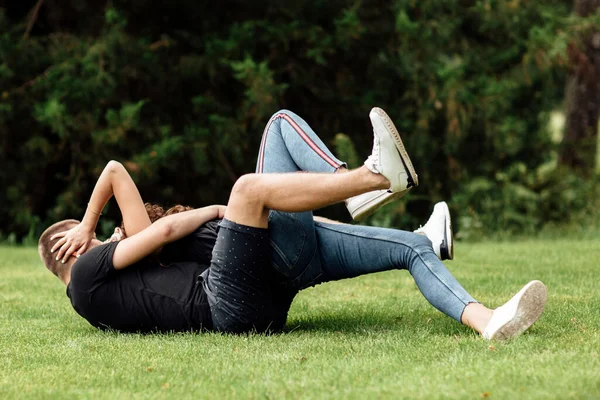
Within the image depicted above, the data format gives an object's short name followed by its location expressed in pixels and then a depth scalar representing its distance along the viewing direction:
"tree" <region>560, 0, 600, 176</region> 12.63
